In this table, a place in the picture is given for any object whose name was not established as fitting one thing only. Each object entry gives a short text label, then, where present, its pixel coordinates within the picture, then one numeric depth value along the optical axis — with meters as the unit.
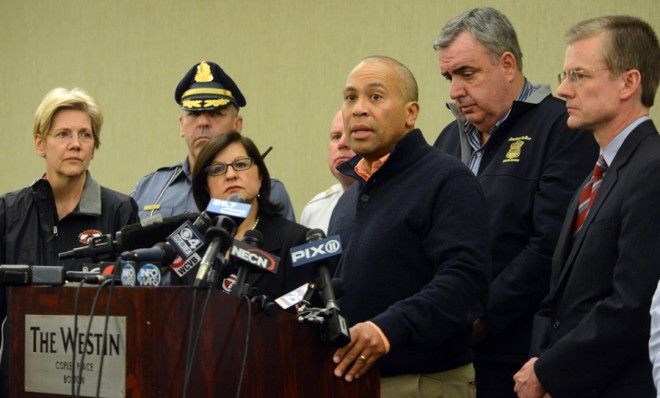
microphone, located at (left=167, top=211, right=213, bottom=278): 5.11
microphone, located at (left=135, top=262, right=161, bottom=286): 5.51
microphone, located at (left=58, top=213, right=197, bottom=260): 5.43
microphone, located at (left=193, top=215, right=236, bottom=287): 4.75
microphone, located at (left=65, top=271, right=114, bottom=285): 5.21
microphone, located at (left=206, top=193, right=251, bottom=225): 5.04
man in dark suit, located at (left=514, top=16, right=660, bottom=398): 5.57
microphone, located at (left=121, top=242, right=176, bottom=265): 5.20
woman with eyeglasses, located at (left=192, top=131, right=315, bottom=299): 6.93
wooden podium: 4.92
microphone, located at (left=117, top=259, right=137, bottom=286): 5.33
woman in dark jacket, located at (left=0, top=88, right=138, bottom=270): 7.61
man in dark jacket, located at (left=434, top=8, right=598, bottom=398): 6.88
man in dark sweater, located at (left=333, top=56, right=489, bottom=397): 5.80
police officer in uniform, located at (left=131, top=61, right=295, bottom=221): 9.11
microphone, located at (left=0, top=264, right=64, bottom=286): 5.32
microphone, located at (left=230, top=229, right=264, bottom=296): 4.98
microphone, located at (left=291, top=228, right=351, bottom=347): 5.30
